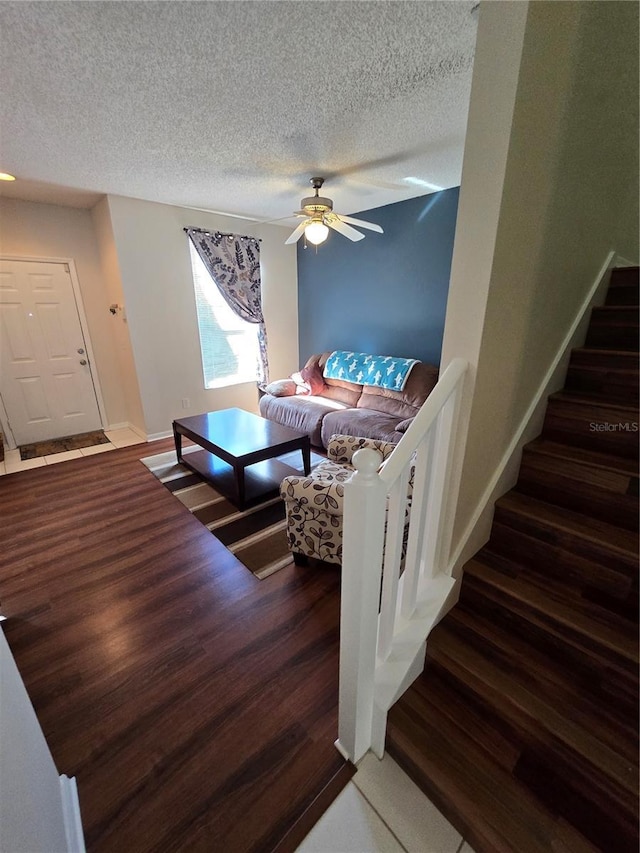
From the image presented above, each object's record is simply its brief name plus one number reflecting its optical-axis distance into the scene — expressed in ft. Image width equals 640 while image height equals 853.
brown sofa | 10.96
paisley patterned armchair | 5.94
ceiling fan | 8.70
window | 13.62
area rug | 7.07
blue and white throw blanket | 12.00
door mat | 12.14
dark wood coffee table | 8.63
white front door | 11.67
